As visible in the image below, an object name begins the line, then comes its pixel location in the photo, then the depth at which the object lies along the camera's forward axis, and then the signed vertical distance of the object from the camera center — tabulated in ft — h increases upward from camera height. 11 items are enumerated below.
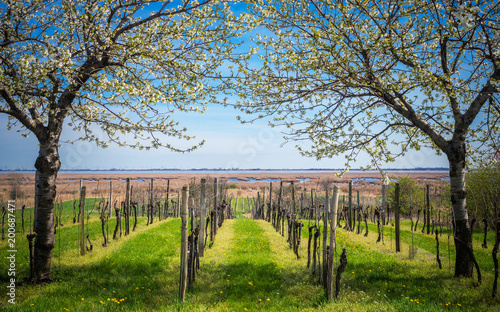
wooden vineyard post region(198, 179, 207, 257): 35.96 -8.59
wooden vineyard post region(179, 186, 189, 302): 19.42 -6.85
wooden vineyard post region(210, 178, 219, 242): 46.60 -10.96
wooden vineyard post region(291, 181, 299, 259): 36.17 -10.79
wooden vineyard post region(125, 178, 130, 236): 47.27 -8.79
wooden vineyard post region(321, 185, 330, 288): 22.68 -7.95
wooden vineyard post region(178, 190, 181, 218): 89.70 -16.21
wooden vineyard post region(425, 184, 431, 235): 53.66 -11.48
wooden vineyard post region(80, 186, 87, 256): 33.60 -8.01
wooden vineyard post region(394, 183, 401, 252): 39.68 -8.05
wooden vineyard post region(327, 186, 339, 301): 20.53 -5.80
